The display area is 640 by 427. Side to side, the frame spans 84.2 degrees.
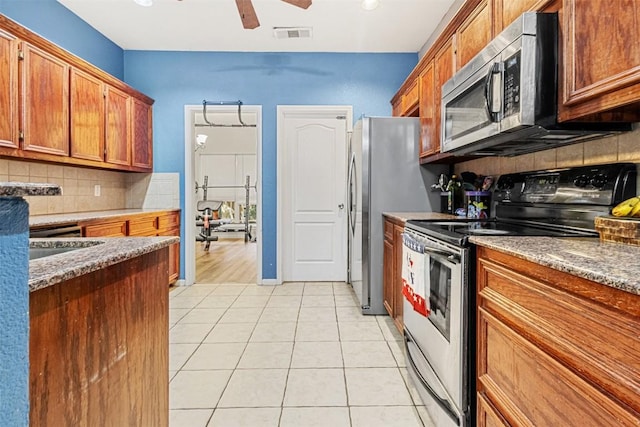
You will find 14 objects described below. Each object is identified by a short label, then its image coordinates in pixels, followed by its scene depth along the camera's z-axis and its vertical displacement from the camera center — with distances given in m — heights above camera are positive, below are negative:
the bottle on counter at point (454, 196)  2.87 +0.07
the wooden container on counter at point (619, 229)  1.13 -0.08
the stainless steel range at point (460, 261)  1.38 -0.26
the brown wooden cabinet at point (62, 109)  2.38 +0.79
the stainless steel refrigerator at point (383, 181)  3.12 +0.21
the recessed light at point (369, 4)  2.86 +1.64
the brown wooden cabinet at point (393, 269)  2.63 -0.52
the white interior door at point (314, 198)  4.28 +0.08
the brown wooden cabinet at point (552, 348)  0.70 -0.35
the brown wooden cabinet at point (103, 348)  0.75 -0.38
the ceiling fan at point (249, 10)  2.24 +1.27
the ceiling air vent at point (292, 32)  3.62 +1.78
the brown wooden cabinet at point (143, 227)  2.76 -0.21
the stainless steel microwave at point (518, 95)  1.47 +0.52
